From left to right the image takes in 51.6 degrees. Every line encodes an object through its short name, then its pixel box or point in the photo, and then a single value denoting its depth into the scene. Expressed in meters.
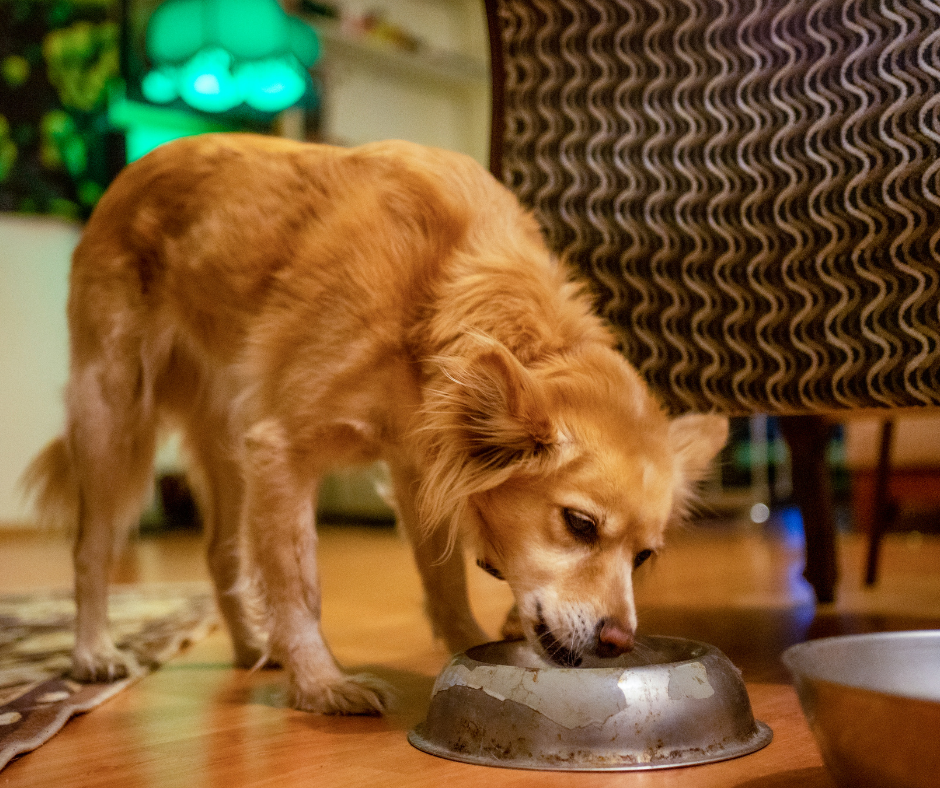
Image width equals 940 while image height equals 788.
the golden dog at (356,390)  1.53
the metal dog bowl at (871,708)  0.87
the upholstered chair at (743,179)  1.64
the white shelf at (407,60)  6.87
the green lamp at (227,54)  4.82
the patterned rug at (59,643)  1.55
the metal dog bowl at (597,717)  1.26
